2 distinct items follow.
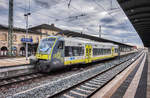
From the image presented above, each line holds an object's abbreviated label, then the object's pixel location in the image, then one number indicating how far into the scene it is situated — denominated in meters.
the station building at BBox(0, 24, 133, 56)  29.36
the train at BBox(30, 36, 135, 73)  8.60
